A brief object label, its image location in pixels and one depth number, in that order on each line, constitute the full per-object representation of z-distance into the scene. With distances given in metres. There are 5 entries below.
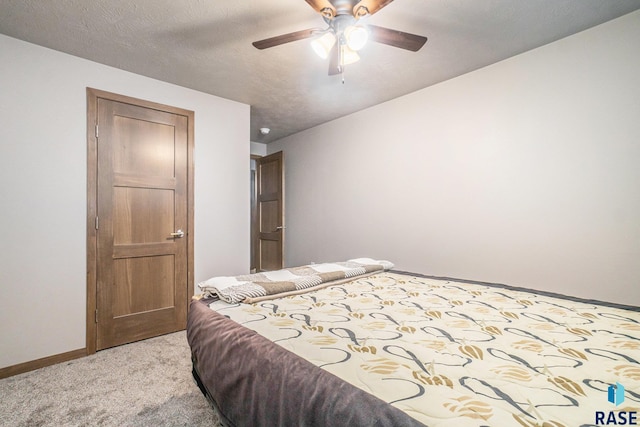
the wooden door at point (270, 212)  4.61
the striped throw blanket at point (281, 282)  1.62
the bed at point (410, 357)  0.71
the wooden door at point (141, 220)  2.56
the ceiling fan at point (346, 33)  1.60
